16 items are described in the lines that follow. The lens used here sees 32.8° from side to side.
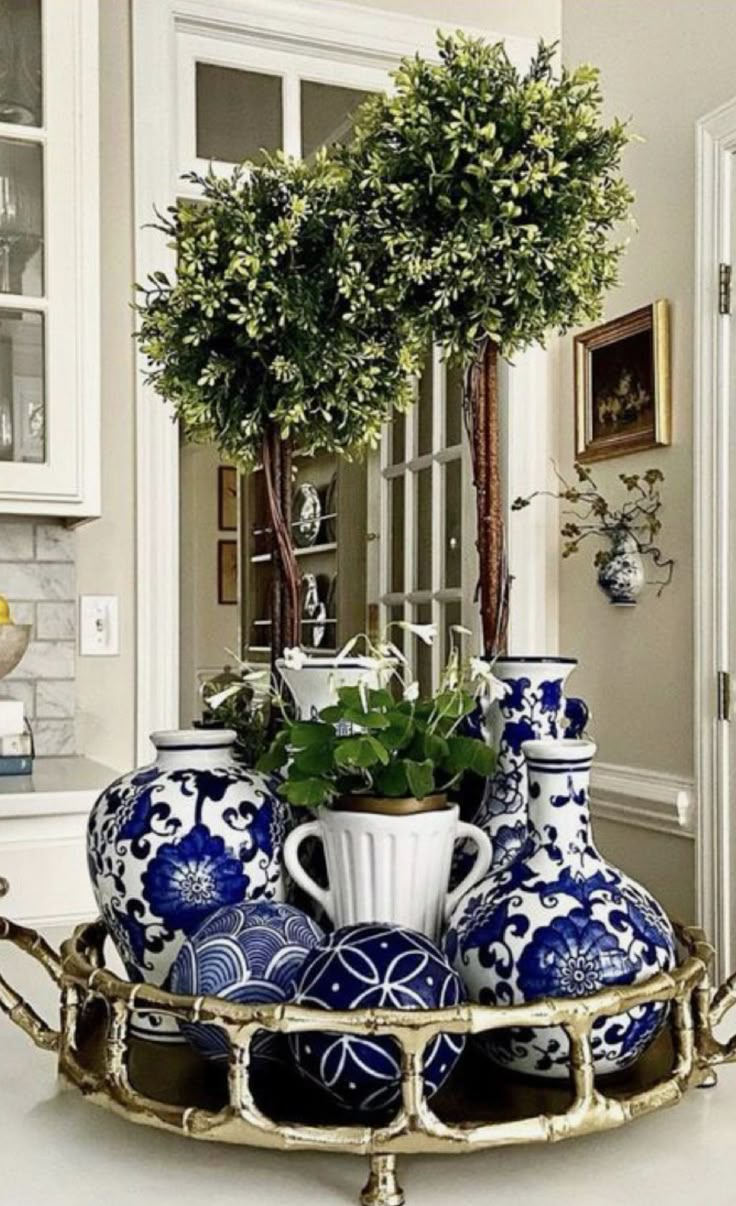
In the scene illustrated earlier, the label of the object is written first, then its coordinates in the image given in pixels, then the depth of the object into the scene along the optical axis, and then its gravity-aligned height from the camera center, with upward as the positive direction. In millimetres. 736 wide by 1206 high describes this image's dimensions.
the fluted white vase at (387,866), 758 -159
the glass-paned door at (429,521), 3062 +226
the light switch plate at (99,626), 2498 -33
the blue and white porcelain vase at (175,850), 755 -147
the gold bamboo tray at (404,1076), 605 -257
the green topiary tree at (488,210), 866 +282
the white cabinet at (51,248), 2188 +638
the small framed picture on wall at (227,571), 5879 +178
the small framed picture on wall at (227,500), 5922 +520
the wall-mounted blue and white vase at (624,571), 2627 +77
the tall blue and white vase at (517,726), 826 -79
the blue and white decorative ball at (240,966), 676 -195
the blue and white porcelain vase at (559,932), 668 -178
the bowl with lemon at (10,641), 2154 -54
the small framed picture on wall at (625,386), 2570 +481
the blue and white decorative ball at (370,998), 624 -200
